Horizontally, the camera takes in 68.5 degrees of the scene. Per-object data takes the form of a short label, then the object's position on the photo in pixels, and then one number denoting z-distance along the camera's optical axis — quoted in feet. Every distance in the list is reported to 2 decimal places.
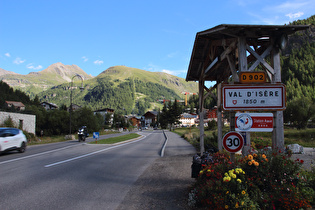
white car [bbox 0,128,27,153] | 45.24
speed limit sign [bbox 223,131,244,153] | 17.03
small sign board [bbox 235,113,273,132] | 17.34
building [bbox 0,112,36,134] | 95.81
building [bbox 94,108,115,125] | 475.80
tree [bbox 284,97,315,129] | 192.97
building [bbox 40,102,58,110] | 420.40
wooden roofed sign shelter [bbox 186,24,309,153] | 20.04
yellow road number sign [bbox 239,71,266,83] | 18.84
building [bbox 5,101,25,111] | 277.48
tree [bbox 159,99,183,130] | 285.78
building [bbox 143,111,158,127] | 556.43
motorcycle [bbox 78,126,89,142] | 87.76
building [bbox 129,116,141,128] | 580.71
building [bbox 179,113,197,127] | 499.92
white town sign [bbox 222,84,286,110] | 17.81
